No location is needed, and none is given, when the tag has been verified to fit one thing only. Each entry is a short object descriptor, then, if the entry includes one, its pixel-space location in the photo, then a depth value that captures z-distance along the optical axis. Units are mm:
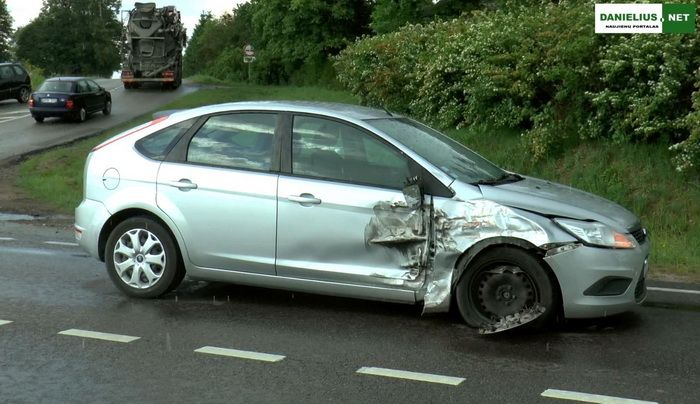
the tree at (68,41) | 117688
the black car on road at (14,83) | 38938
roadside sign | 50500
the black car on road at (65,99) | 30844
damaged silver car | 6777
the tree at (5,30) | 95300
